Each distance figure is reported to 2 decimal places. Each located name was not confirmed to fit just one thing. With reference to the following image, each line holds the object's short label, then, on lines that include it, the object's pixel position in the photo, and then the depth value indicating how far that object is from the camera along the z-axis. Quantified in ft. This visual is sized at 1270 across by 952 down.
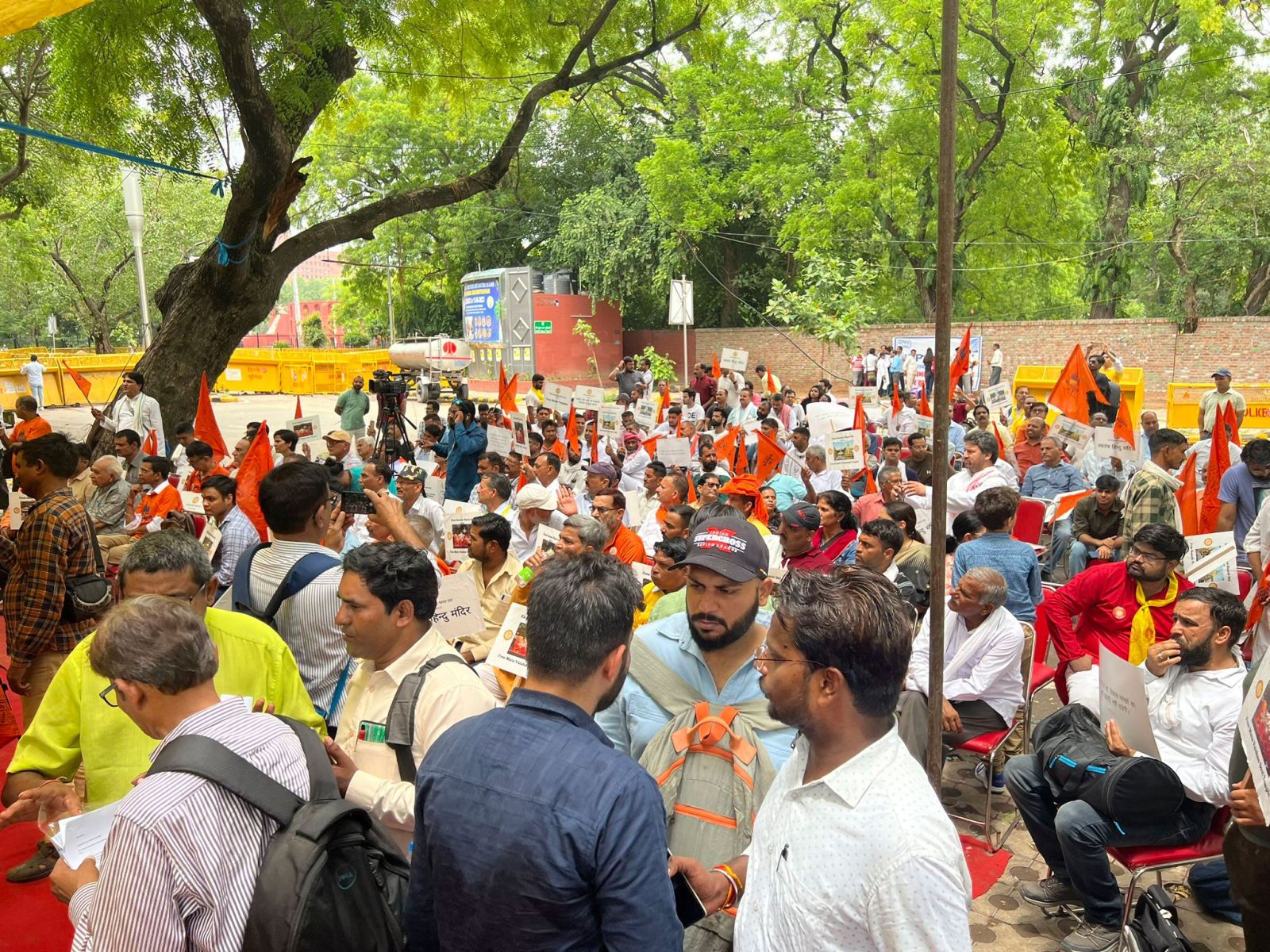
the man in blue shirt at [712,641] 9.43
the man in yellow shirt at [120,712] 9.03
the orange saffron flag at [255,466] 24.52
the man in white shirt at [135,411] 32.71
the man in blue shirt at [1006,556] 18.01
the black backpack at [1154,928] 9.91
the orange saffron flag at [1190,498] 24.30
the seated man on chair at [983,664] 15.20
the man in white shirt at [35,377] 85.10
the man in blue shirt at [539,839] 5.91
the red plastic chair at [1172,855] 11.74
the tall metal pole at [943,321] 9.27
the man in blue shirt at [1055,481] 26.89
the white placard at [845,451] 27.63
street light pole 71.82
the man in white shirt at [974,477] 24.73
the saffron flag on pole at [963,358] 37.50
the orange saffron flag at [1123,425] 32.01
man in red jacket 14.92
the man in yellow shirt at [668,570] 15.39
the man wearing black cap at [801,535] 18.25
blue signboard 108.06
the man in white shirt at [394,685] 8.57
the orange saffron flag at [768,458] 29.86
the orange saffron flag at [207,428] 31.40
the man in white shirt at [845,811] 5.59
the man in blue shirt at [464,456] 32.01
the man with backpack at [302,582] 11.98
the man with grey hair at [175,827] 6.05
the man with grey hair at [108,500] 24.54
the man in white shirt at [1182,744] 11.74
